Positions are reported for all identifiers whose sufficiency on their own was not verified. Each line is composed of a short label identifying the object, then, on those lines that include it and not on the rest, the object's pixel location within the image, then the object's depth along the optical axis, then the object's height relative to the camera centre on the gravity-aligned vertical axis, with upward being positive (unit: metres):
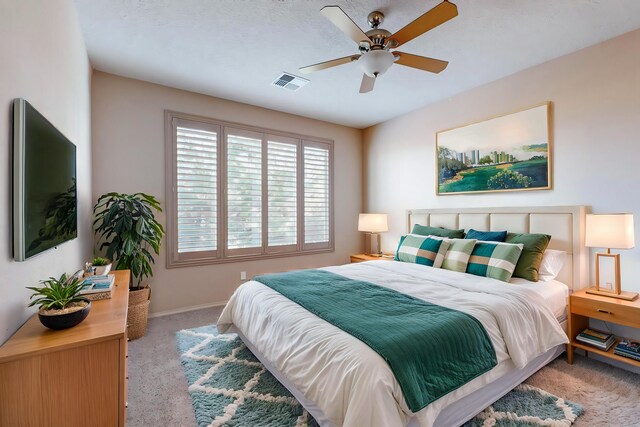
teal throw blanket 1.45 -0.65
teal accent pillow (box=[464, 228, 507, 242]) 3.10 -0.25
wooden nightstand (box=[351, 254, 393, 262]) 4.38 -0.66
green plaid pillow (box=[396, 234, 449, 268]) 3.23 -0.42
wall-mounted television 1.26 +0.17
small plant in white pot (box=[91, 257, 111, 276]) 2.48 -0.41
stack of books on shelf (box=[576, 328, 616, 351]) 2.39 -1.03
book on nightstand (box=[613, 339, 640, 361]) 2.24 -1.05
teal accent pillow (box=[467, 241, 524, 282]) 2.71 -0.44
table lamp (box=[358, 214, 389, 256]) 4.59 -0.16
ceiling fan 1.83 +1.18
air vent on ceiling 3.38 +1.53
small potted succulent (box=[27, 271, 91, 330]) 1.33 -0.42
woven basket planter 2.96 -0.96
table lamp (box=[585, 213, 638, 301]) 2.32 -0.23
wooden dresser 1.15 -0.64
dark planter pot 1.33 -0.46
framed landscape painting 3.08 +0.66
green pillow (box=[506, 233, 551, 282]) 2.72 -0.40
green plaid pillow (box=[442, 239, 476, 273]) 3.00 -0.43
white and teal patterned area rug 1.84 -1.24
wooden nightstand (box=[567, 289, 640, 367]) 2.21 -0.79
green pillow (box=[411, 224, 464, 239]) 3.52 -0.23
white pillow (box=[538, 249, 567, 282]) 2.76 -0.49
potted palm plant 2.98 -0.20
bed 1.40 -0.75
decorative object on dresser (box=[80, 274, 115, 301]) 1.86 -0.45
